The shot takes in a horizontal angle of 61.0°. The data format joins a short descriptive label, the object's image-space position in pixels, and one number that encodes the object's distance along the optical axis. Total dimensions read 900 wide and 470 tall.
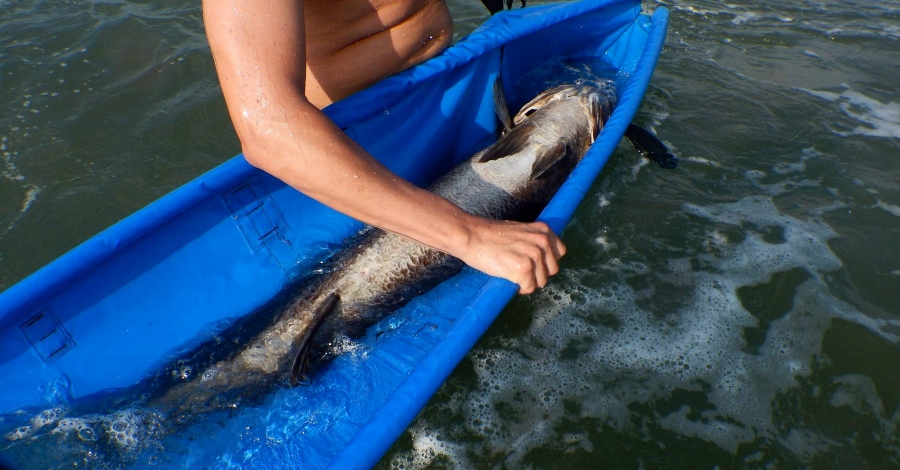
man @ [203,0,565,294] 0.74
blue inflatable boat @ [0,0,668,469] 0.86
